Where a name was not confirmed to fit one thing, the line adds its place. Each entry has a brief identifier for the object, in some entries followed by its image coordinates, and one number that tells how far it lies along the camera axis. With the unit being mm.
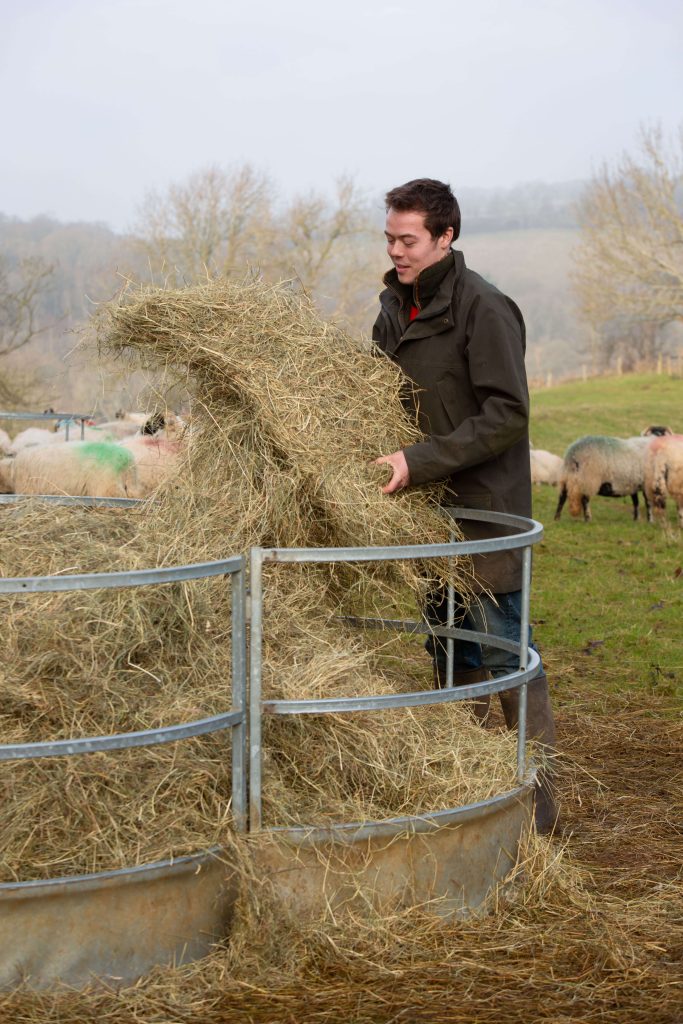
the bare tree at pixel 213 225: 40656
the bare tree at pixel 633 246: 38594
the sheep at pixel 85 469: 11820
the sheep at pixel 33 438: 15680
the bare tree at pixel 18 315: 21859
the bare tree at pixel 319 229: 41062
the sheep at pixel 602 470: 14836
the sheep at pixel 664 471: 14352
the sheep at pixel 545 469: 18875
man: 4113
